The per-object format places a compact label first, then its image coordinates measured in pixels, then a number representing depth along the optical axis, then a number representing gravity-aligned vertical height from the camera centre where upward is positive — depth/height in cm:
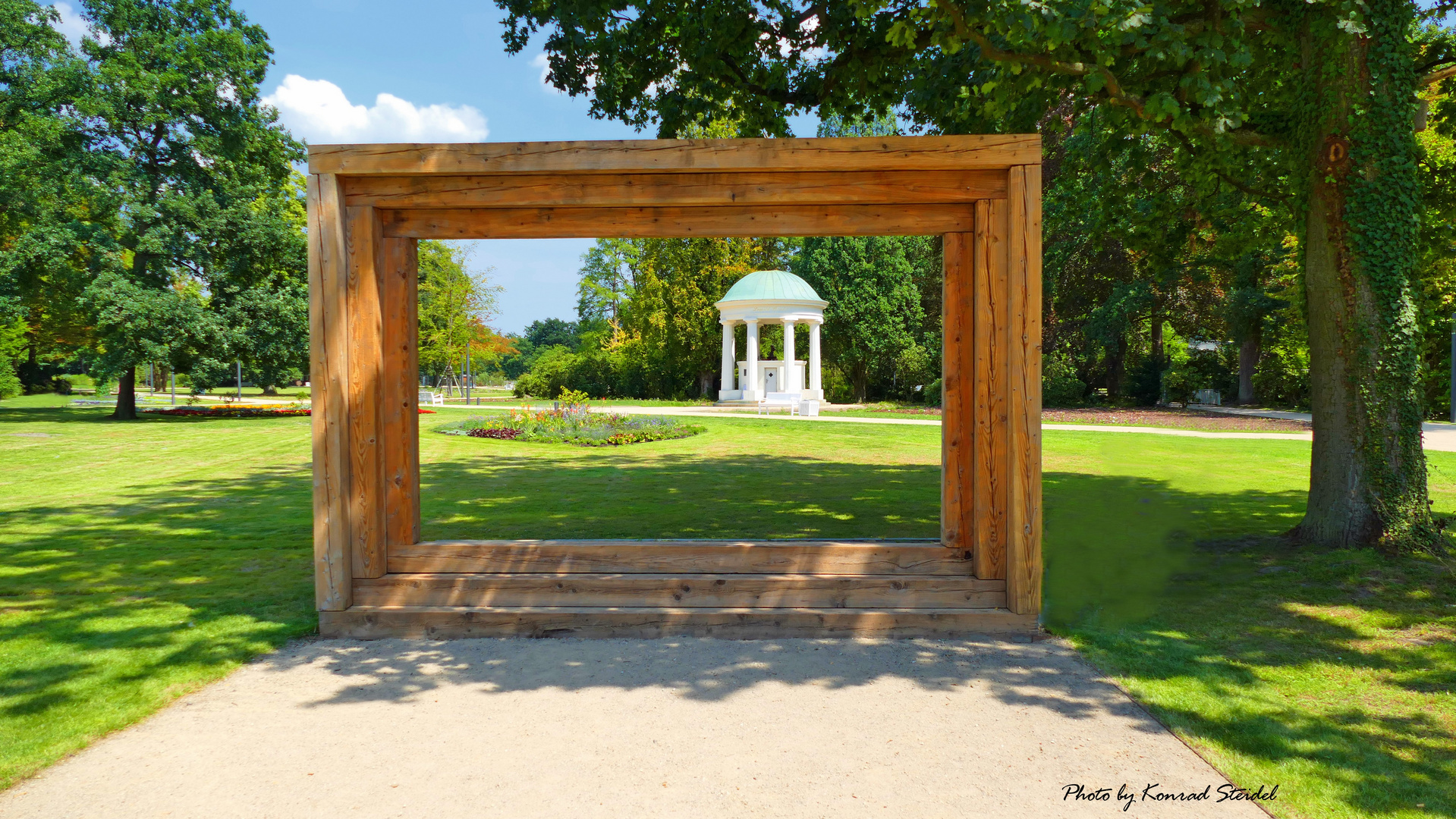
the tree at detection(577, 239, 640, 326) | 4725 +662
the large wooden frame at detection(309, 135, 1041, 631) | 509 +94
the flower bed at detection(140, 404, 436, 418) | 2538 -75
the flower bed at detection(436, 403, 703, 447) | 1836 -102
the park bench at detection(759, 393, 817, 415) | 3161 -76
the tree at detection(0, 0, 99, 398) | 2217 +579
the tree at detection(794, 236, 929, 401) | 3672 +372
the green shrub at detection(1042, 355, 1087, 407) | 3056 -25
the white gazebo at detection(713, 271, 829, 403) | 3384 +261
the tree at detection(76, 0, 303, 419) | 2211 +636
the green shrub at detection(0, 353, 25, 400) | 3862 +34
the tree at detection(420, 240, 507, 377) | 4203 +413
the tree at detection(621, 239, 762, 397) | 4094 +363
